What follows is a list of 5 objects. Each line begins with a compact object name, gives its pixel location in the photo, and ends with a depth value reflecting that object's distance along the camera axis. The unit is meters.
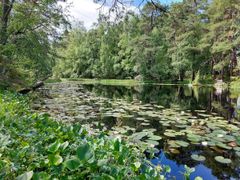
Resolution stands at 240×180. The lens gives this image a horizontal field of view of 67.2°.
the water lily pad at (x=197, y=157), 3.50
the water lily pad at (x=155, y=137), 4.30
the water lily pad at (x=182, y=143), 4.03
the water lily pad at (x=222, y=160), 3.38
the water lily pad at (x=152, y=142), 3.98
